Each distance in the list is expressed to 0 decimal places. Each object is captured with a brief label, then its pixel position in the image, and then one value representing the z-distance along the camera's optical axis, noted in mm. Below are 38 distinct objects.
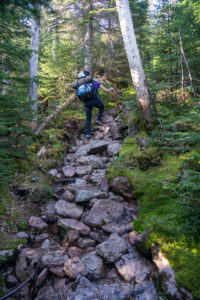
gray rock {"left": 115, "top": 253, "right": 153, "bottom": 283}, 3010
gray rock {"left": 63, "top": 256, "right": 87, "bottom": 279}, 3178
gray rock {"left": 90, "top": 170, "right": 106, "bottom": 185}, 5752
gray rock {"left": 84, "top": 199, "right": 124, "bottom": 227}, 4281
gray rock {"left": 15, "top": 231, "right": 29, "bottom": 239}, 3997
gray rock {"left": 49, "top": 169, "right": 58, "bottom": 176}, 6219
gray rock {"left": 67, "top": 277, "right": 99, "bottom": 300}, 2875
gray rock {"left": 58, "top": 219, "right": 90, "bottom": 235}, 4094
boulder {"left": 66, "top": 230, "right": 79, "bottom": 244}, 3910
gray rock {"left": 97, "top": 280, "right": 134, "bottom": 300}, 2840
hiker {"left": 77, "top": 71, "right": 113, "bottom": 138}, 8234
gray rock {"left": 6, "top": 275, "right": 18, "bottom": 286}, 3197
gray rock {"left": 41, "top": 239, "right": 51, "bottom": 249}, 3880
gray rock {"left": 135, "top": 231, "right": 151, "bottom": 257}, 3226
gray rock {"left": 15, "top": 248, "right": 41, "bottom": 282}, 3312
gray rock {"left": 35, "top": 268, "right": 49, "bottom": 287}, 3180
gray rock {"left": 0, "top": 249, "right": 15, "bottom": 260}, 3435
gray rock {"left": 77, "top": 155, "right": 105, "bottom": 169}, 6595
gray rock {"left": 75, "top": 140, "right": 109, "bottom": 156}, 7473
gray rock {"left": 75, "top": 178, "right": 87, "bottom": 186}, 5783
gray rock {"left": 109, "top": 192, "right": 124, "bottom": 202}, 4941
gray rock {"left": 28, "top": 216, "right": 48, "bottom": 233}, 4289
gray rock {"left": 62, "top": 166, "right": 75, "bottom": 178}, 6250
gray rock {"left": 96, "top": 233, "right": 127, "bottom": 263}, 3377
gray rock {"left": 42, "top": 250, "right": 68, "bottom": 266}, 3422
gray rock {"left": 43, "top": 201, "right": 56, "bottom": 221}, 4625
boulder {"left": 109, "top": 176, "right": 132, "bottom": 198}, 4988
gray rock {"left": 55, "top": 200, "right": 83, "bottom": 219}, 4549
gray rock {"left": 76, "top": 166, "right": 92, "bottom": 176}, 6241
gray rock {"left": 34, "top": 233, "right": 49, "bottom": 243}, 4050
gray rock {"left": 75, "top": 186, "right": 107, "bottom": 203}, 4961
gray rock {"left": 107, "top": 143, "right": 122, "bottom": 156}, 7122
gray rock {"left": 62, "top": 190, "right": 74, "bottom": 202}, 5089
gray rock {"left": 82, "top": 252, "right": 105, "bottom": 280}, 3179
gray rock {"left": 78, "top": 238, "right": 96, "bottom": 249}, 3830
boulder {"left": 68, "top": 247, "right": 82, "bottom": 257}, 3614
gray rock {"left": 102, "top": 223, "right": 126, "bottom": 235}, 4001
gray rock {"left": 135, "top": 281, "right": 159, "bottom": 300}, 2712
